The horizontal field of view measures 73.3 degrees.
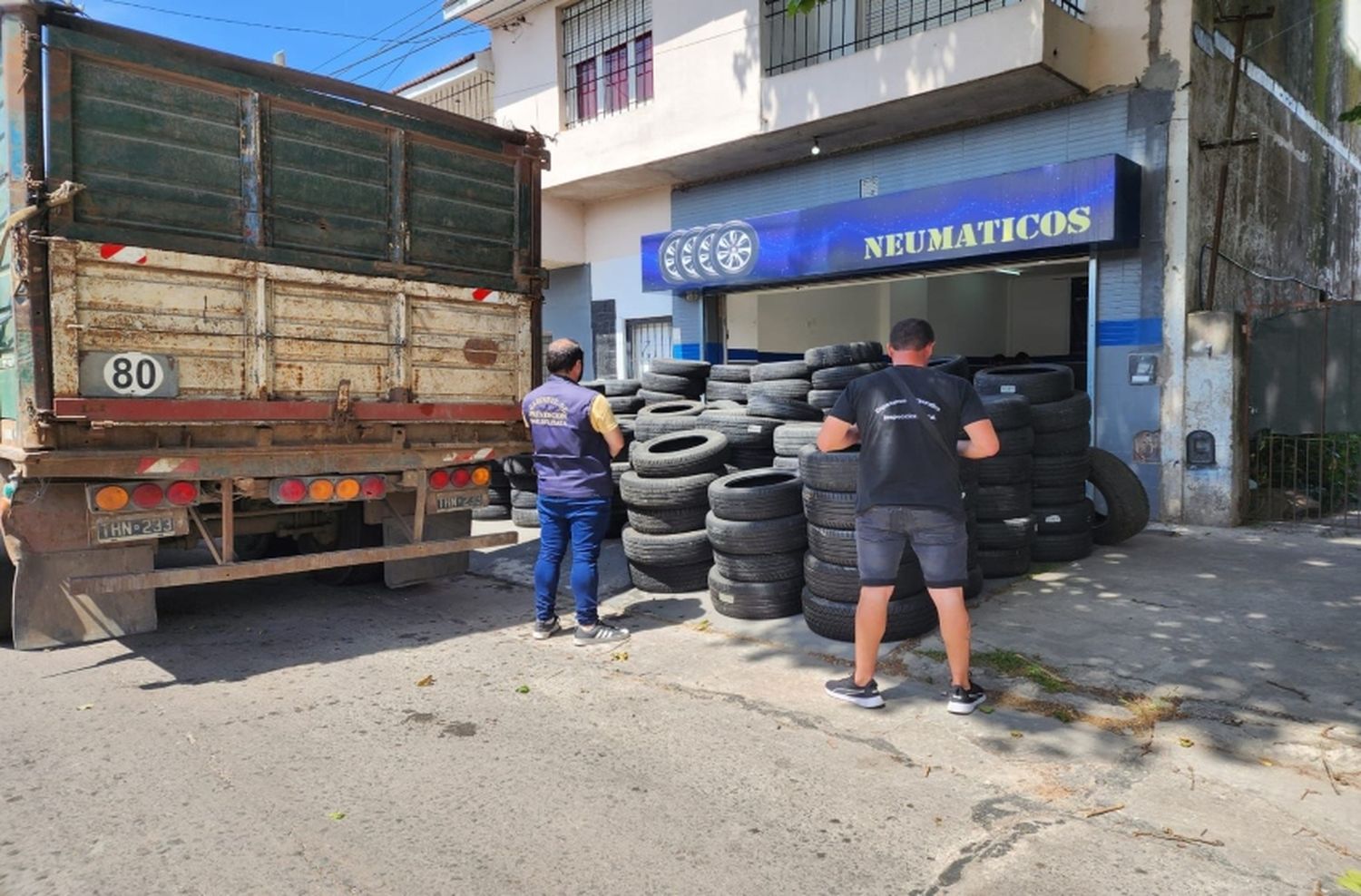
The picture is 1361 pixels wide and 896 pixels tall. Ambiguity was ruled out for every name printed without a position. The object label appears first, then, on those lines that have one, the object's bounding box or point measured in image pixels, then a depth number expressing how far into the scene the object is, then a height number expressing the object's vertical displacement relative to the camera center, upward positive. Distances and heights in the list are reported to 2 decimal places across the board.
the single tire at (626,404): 10.63 +0.13
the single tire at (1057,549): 7.48 -1.11
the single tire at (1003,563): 6.88 -1.13
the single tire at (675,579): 7.06 -1.27
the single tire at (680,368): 10.80 +0.55
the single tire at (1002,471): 6.84 -0.43
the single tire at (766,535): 6.14 -0.82
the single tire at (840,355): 8.42 +0.55
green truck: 4.91 +0.61
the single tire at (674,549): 6.96 -1.02
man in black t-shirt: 4.48 -0.32
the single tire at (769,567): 6.21 -1.04
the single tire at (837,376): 8.24 +0.34
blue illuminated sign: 9.30 +2.19
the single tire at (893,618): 5.54 -1.26
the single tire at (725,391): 9.88 +0.25
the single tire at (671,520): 7.02 -0.81
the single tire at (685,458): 7.07 -0.34
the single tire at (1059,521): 7.48 -0.88
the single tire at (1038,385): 7.59 +0.24
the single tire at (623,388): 11.09 +0.33
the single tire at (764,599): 6.20 -1.26
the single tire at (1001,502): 6.86 -0.66
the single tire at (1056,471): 7.42 -0.47
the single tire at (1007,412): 6.97 +0.01
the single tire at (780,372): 8.76 +0.42
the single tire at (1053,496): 7.48 -0.68
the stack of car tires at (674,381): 10.76 +0.40
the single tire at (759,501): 6.18 -0.59
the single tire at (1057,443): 7.46 -0.25
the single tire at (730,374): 9.90 +0.45
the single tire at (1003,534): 6.89 -0.91
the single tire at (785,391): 8.62 +0.23
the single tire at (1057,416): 7.46 -0.03
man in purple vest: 5.86 -0.43
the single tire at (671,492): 6.92 -0.58
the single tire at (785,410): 8.49 +0.04
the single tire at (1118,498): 7.84 -0.73
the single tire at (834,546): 5.59 -0.81
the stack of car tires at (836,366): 8.25 +0.44
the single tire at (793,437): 7.33 -0.19
